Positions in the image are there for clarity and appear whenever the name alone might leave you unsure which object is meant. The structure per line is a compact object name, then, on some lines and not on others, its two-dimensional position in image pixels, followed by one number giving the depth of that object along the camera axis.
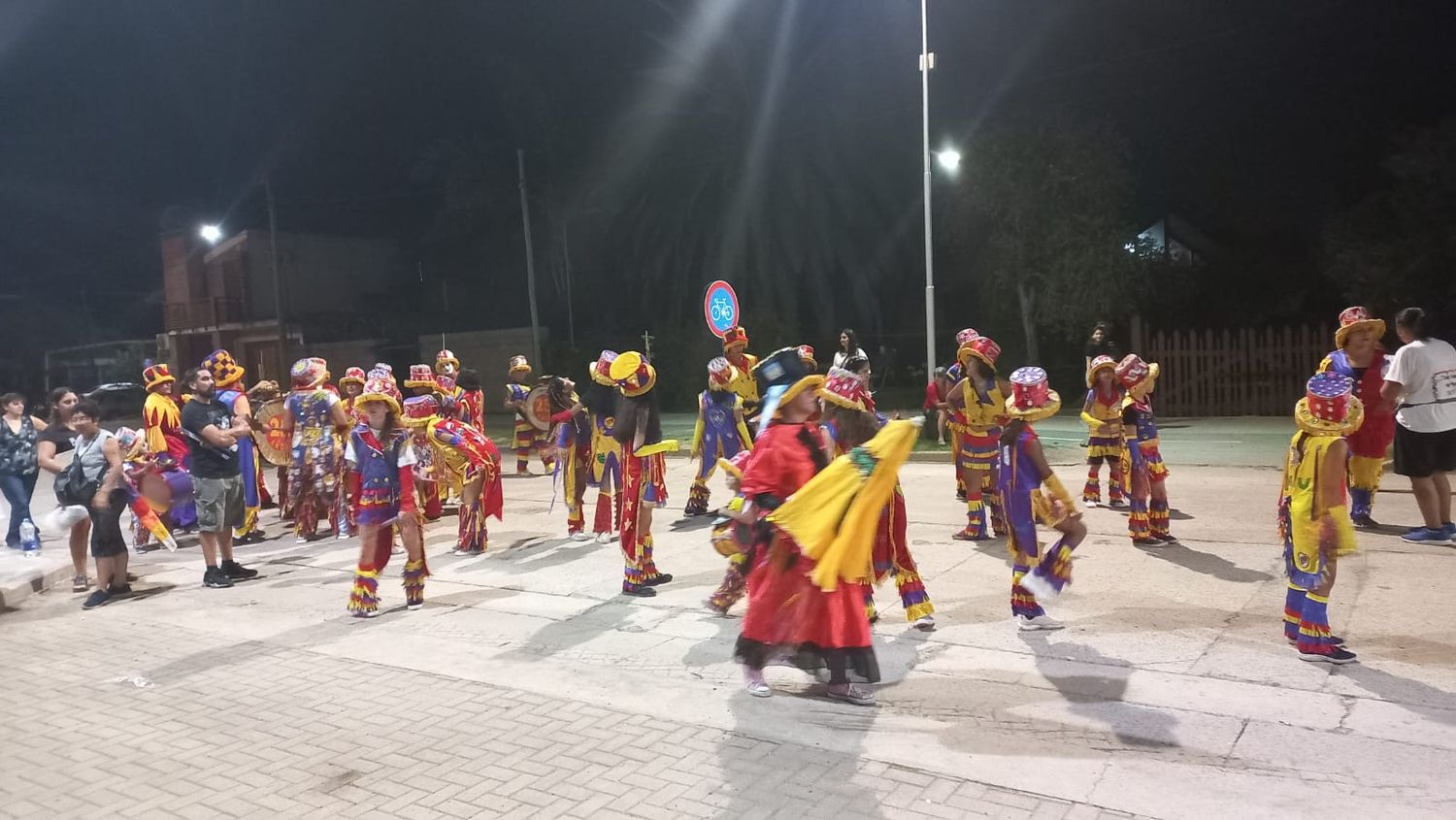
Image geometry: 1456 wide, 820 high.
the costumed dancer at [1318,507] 5.02
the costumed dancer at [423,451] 8.55
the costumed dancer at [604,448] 9.35
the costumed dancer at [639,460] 7.39
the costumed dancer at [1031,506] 5.53
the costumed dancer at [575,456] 10.27
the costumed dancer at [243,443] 9.93
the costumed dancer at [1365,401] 8.23
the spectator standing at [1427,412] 7.94
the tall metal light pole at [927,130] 17.39
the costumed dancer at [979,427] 7.93
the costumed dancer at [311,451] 10.44
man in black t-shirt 8.64
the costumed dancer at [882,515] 5.21
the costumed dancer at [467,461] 8.24
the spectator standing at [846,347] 9.99
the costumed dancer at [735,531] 4.83
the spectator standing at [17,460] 10.82
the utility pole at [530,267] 30.01
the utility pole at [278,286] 28.20
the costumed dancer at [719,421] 10.38
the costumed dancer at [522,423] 13.46
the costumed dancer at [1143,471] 8.33
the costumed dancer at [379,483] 7.11
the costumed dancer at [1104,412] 8.79
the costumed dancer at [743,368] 11.00
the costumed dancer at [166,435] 9.15
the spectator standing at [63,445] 8.91
